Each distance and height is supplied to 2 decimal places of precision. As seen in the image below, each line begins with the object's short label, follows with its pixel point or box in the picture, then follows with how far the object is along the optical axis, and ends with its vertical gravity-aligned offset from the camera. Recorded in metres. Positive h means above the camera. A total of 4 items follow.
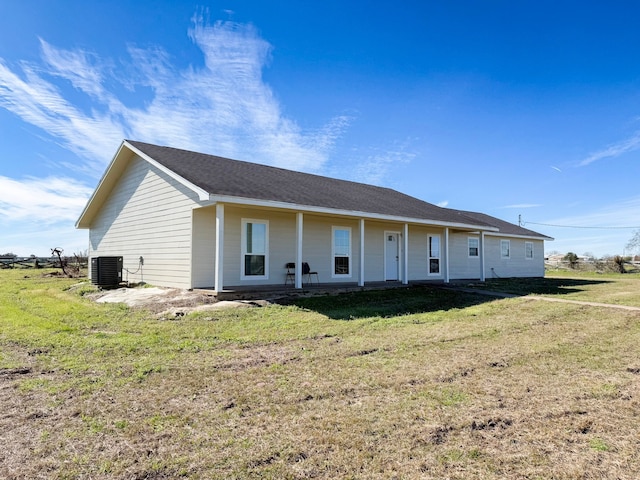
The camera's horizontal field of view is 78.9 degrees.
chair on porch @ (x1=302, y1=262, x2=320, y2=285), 13.07 -0.13
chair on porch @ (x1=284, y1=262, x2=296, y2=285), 12.89 -0.23
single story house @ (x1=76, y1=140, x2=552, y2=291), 11.59 +1.46
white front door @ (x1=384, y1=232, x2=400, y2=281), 15.81 +0.44
